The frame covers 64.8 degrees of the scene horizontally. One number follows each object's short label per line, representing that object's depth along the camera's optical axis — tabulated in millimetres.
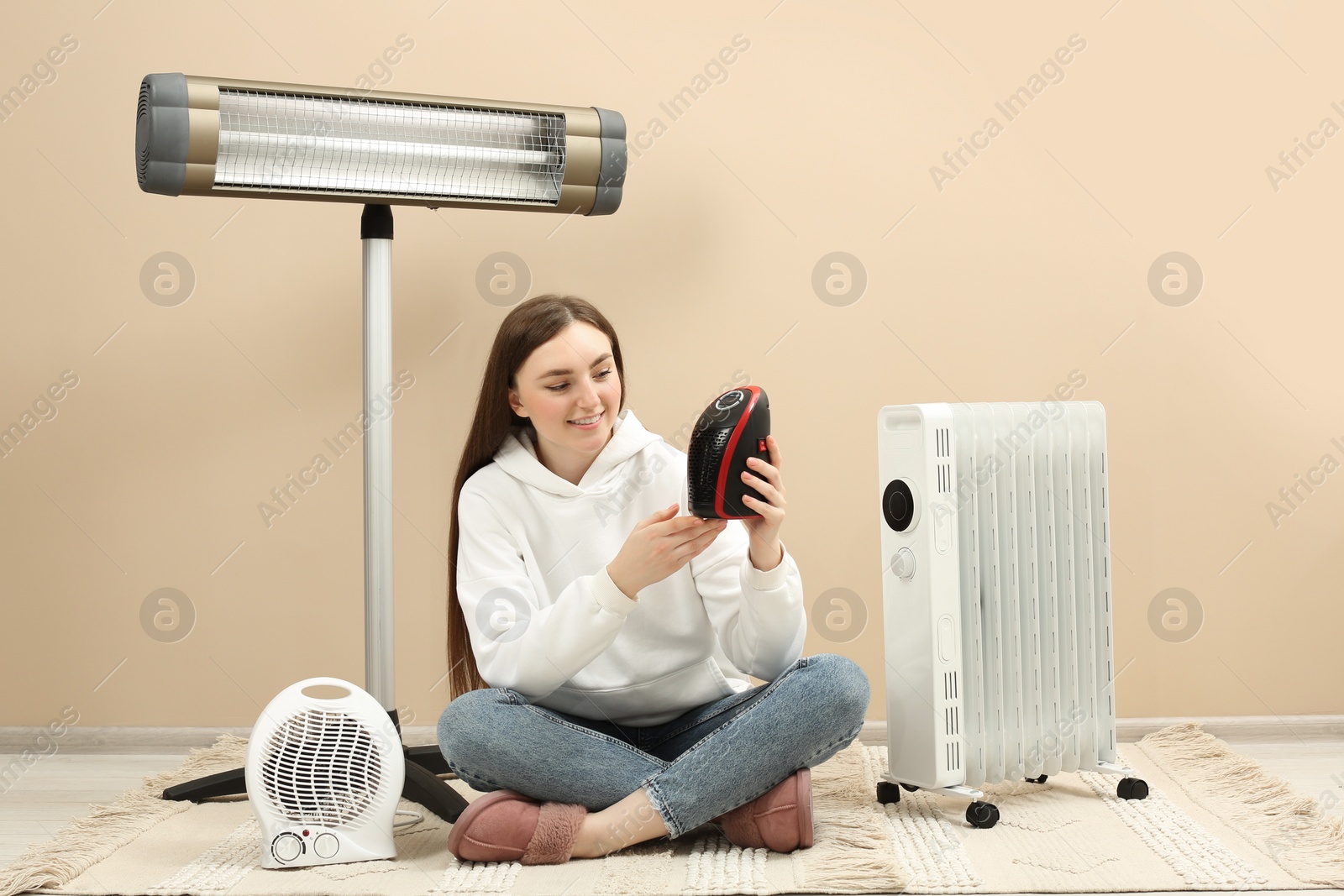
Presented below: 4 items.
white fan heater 1195
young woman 1189
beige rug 1116
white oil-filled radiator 1339
